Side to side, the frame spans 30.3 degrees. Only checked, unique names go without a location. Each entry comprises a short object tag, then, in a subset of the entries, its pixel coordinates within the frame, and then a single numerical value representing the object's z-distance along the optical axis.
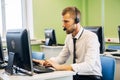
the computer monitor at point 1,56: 2.15
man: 1.86
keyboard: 1.76
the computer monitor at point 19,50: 1.63
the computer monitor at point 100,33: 3.12
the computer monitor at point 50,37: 4.76
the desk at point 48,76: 1.61
